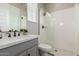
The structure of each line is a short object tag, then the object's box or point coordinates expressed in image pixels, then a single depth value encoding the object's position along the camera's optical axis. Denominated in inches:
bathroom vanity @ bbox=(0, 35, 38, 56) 22.7
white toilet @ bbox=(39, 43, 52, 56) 51.4
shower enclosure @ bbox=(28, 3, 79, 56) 61.6
